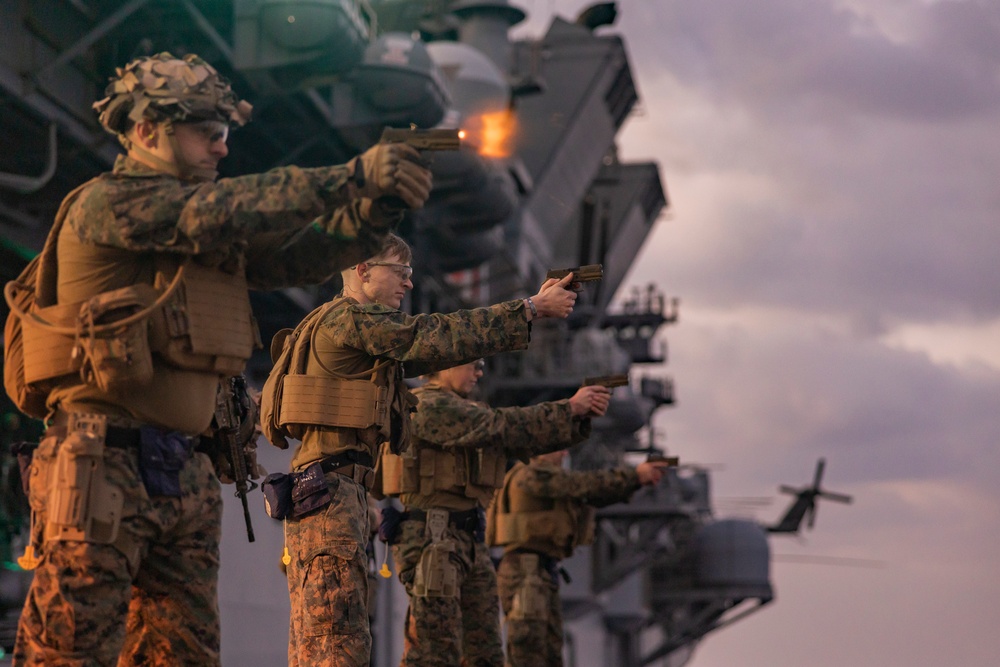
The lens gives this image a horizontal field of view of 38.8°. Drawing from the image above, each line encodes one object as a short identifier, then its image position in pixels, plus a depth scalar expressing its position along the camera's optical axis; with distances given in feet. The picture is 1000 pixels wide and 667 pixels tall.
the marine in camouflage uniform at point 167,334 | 16.02
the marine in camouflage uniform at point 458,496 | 28.66
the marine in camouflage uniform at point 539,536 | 38.04
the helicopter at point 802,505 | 191.42
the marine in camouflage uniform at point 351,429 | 21.70
